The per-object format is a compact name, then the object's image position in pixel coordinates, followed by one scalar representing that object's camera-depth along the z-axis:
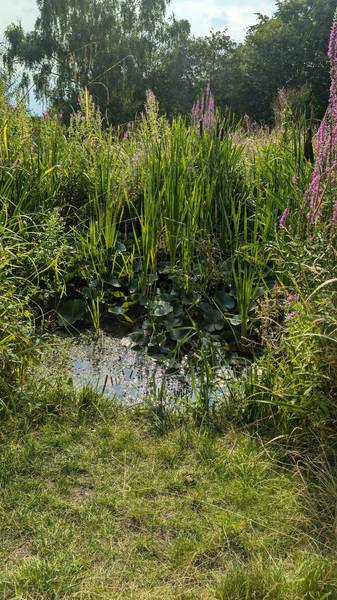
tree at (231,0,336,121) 31.22
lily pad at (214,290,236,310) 3.63
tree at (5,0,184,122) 33.22
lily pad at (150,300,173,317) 3.56
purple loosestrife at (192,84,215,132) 5.00
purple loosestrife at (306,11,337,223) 2.51
